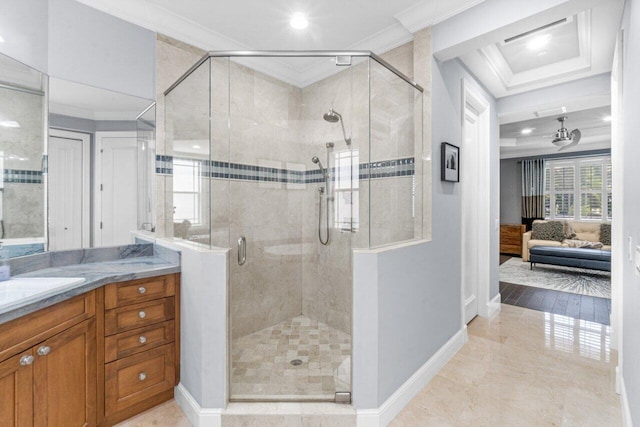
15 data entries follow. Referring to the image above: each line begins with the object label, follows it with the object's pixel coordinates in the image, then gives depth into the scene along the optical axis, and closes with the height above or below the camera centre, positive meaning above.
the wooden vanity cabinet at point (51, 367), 1.20 -0.68
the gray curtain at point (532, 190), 7.52 +0.60
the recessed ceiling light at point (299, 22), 2.34 +1.52
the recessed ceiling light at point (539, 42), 2.54 +1.48
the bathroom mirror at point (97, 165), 1.98 +0.34
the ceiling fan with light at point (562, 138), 4.42 +1.12
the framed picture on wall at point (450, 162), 2.41 +0.43
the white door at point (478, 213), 3.29 +0.01
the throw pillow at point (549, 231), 6.36 -0.35
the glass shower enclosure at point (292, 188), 2.02 +0.20
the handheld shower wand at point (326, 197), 2.51 +0.15
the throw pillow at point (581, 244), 5.65 -0.56
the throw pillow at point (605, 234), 5.80 -0.38
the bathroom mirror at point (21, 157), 1.75 +0.34
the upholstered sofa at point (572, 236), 6.09 -0.45
